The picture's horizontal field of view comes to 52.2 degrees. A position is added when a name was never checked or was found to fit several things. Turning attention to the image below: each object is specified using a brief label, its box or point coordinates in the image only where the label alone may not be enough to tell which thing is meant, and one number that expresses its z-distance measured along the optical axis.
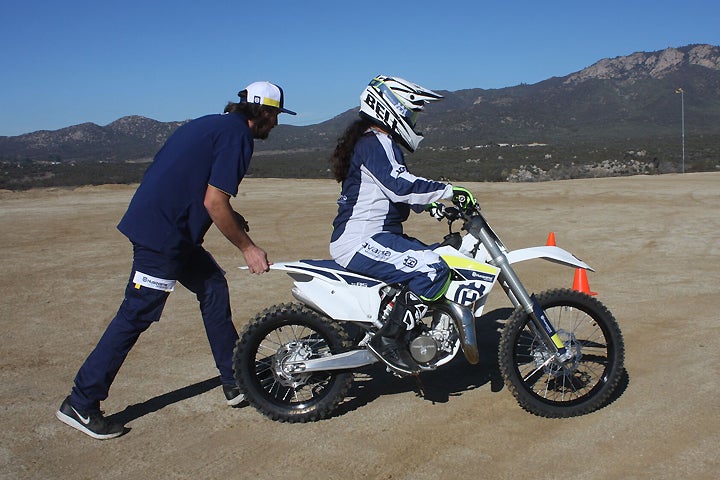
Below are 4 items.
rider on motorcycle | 4.94
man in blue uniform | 4.84
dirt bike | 5.02
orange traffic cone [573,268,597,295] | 7.72
